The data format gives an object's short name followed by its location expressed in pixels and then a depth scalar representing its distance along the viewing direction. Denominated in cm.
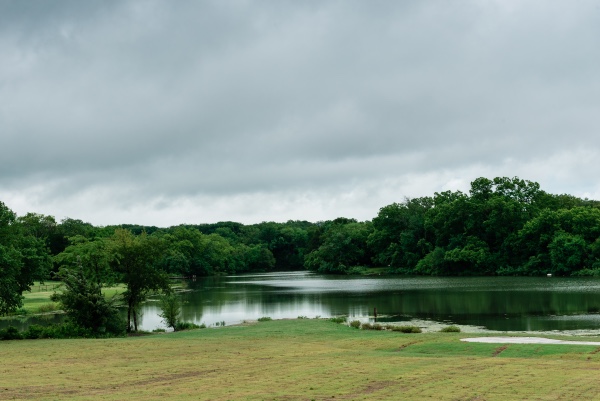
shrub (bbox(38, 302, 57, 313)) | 5918
